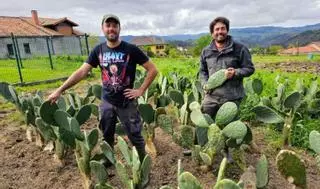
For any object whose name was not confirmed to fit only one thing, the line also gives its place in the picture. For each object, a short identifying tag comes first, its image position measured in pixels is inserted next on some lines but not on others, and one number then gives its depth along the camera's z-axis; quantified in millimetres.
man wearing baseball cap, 1671
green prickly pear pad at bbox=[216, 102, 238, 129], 1610
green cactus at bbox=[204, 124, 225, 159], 1616
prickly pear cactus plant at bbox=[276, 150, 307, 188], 1129
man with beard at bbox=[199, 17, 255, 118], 1737
